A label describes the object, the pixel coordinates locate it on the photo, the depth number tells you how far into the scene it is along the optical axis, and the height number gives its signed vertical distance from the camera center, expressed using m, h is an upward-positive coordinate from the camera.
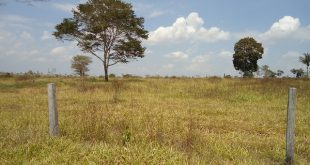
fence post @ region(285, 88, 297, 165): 3.74 -0.87
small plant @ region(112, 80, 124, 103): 9.57 -0.72
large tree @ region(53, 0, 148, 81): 20.84 +4.75
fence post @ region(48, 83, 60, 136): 4.45 -0.70
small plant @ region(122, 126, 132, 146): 4.39 -1.22
